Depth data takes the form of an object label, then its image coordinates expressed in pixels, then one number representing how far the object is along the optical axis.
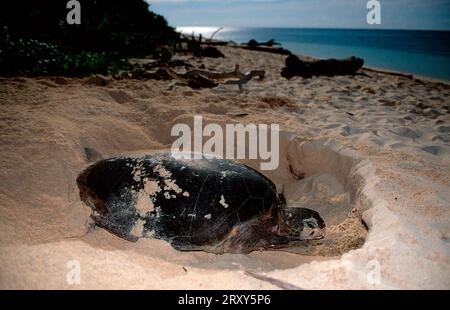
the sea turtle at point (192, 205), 1.68
